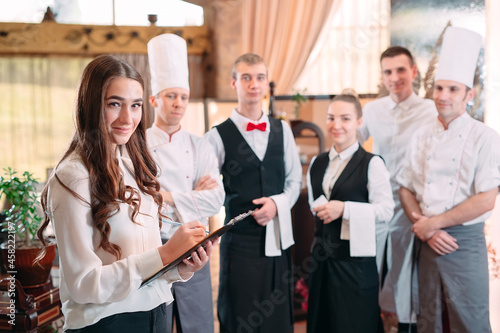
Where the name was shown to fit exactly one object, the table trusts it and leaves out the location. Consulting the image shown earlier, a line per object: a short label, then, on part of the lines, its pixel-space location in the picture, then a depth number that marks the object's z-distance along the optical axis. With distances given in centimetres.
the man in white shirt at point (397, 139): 271
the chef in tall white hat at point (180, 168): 209
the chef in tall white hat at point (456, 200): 224
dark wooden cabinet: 199
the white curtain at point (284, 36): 450
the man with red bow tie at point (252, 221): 245
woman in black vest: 230
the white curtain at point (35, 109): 623
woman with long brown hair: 116
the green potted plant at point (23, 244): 205
